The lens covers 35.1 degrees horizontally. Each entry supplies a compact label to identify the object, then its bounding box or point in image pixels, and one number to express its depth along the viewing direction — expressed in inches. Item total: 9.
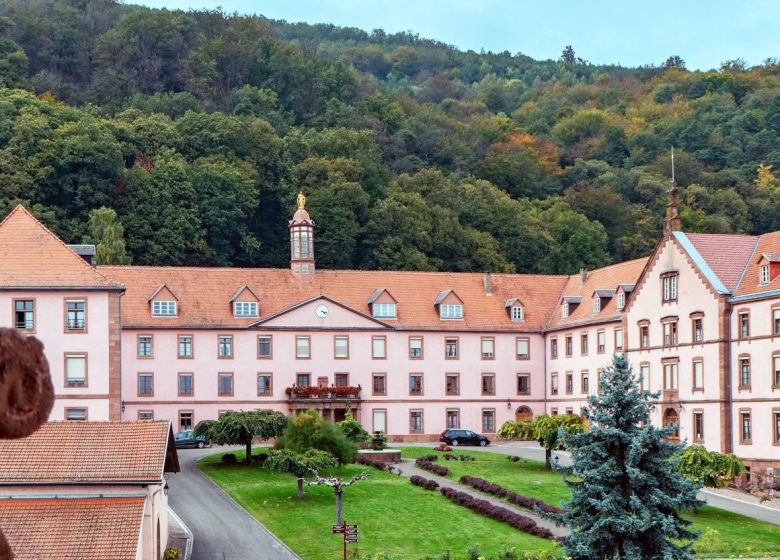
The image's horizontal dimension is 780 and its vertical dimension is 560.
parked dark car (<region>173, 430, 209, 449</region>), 2623.0
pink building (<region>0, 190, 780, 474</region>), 2498.8
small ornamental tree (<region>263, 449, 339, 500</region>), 1977.1
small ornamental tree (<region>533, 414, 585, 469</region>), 2268.7
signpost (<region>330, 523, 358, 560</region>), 1480.1
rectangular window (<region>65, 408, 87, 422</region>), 2208.4
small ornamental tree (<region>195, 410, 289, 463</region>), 2269.9
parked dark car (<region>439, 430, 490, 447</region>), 2817.4
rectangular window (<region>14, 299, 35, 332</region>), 2187.5
